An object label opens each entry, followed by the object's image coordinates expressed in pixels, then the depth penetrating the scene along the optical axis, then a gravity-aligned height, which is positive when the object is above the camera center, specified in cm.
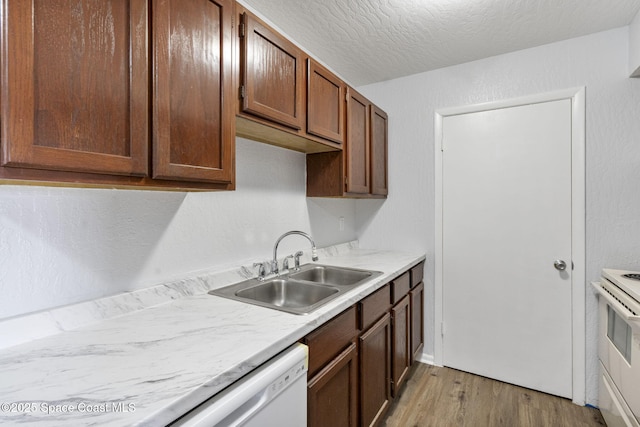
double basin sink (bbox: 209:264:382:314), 146 -41
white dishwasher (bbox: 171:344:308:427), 72 -50
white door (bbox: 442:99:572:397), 205 -25
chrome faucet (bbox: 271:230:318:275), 178 -32
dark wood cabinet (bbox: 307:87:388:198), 203 +34
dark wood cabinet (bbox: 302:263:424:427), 118 -72
